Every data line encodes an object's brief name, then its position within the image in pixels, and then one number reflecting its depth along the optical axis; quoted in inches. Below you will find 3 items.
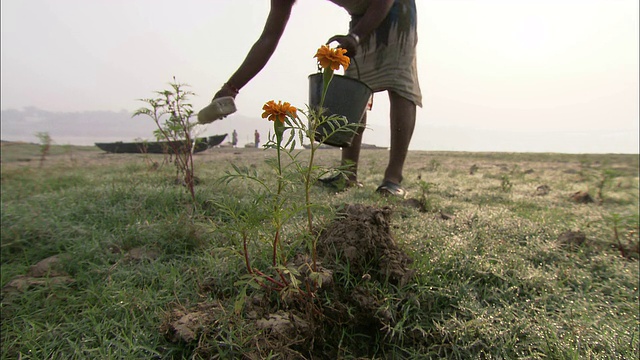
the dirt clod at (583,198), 120.6
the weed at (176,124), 92.3
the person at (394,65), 116.4
